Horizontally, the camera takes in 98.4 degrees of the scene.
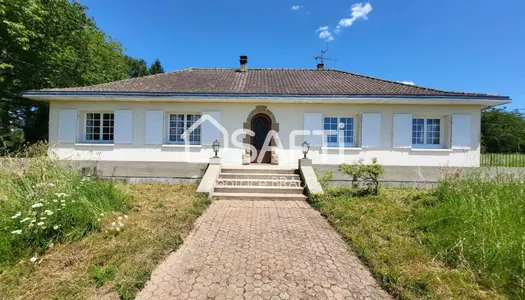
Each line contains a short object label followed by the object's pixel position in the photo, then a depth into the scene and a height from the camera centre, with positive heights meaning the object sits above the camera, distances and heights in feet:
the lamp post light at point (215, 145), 27.30 +0.48
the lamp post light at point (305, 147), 28.11 +0.55
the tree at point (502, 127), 97.61 +13.57
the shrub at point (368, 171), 22.07 -1.85
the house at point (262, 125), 28.63 +3.40
